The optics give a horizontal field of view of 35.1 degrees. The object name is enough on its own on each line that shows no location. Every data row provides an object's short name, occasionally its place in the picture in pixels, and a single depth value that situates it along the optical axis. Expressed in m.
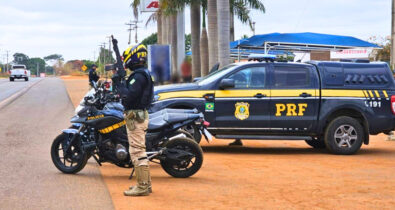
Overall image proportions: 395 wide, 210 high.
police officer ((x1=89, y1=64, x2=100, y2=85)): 20.17
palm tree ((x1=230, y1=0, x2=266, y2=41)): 32.31
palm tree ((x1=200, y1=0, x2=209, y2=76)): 31.52
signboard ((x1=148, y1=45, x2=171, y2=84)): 33.19
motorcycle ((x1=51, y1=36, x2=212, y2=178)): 8.85
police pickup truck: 11.96
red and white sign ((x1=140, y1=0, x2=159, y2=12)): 40.19
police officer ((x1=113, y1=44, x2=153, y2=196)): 7.66
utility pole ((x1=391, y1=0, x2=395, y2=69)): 20.60
